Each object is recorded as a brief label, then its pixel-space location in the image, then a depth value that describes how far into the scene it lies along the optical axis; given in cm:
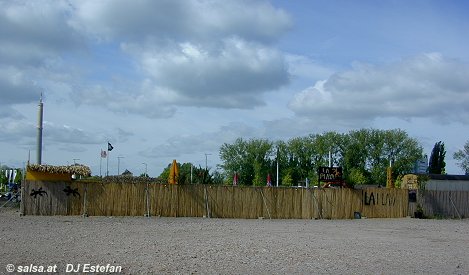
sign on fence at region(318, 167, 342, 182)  3475
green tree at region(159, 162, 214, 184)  4751
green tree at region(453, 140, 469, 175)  9169
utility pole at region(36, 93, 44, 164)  3569
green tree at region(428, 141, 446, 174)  8710
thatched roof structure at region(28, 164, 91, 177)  2825
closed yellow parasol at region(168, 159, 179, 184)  2990
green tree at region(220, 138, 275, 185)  8925
